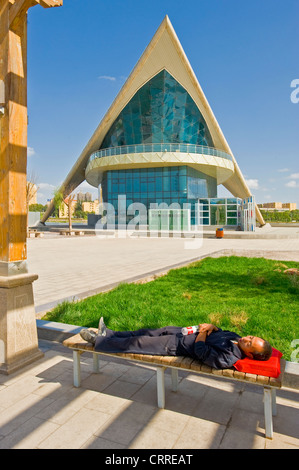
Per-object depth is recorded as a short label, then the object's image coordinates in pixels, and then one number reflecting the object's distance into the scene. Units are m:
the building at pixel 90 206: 142.26
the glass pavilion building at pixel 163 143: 36.59
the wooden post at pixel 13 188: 3.88
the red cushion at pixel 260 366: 2.74
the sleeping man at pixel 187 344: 2.91
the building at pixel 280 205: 143.88
